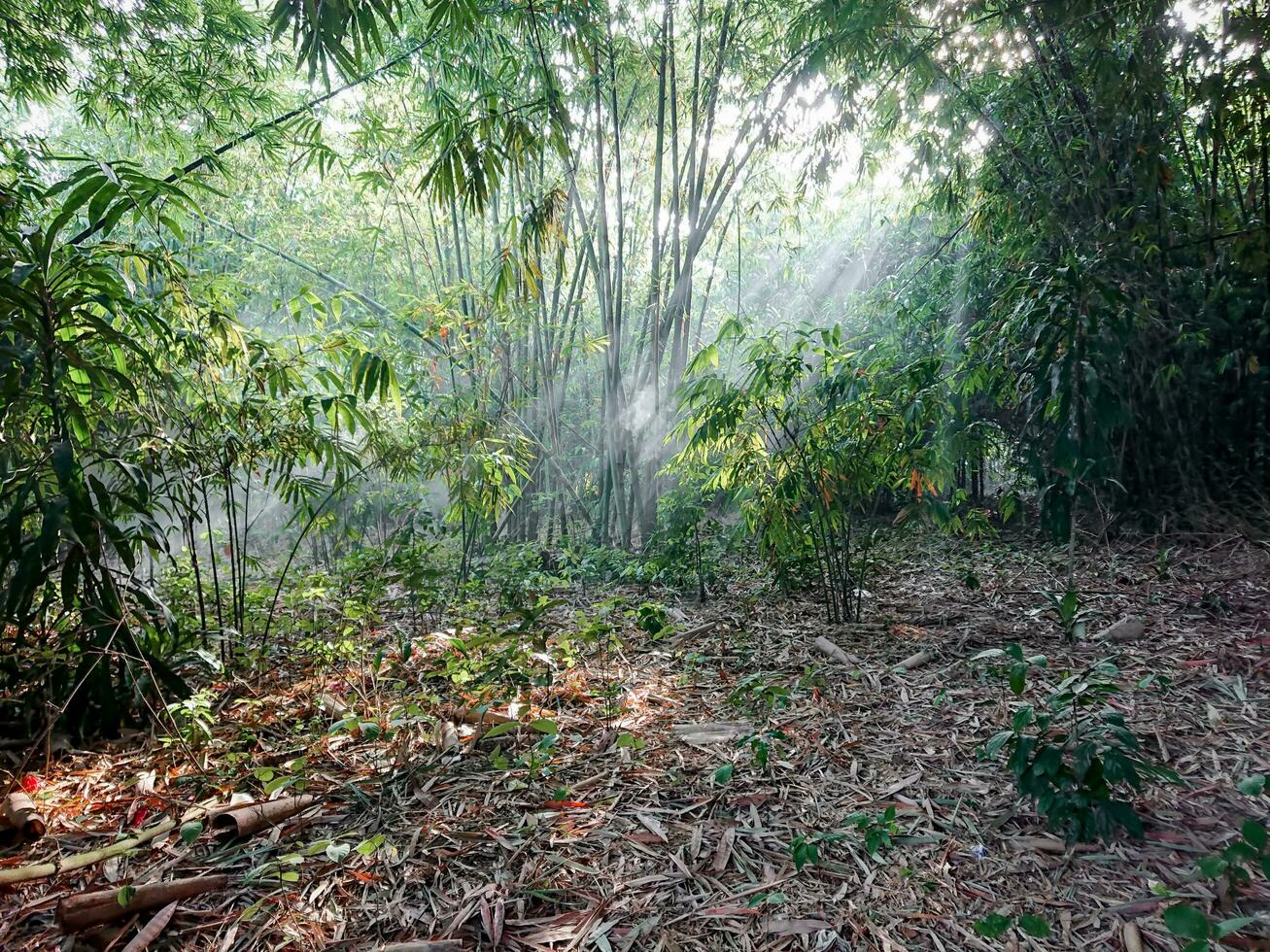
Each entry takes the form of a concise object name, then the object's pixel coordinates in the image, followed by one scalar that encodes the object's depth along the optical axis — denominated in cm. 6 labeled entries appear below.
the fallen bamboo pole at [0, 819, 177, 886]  101
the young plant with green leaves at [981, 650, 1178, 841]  97
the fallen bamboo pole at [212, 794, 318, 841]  112
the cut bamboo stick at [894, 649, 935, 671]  175
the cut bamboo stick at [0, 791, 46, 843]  112
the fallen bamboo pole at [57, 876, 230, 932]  91
